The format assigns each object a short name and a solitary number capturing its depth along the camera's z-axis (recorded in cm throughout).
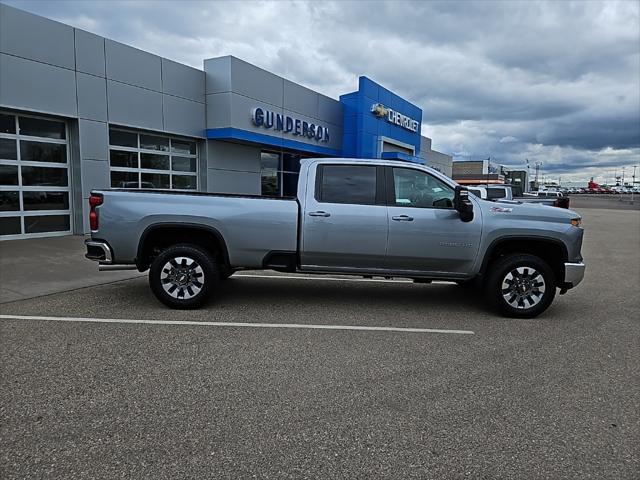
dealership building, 1170
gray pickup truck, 600
